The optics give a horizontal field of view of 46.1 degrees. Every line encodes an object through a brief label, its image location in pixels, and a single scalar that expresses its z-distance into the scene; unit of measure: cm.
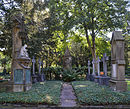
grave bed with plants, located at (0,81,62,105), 689
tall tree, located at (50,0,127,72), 1836
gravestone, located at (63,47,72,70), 2285
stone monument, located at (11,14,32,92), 1014
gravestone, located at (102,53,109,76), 1496
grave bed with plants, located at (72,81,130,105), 676
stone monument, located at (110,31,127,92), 967
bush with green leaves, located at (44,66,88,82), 1961
